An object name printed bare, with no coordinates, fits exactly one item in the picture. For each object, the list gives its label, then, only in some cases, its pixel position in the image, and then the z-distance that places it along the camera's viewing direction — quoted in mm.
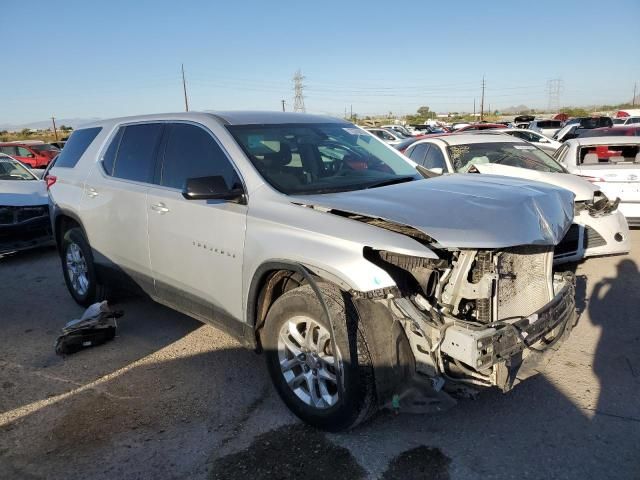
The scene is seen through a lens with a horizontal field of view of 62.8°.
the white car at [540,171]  5922
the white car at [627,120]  28747
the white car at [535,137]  17958
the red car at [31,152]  21125
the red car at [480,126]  24069
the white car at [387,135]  25828
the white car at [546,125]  29266
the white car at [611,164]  7293
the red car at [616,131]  14724
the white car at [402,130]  38219
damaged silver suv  2809
